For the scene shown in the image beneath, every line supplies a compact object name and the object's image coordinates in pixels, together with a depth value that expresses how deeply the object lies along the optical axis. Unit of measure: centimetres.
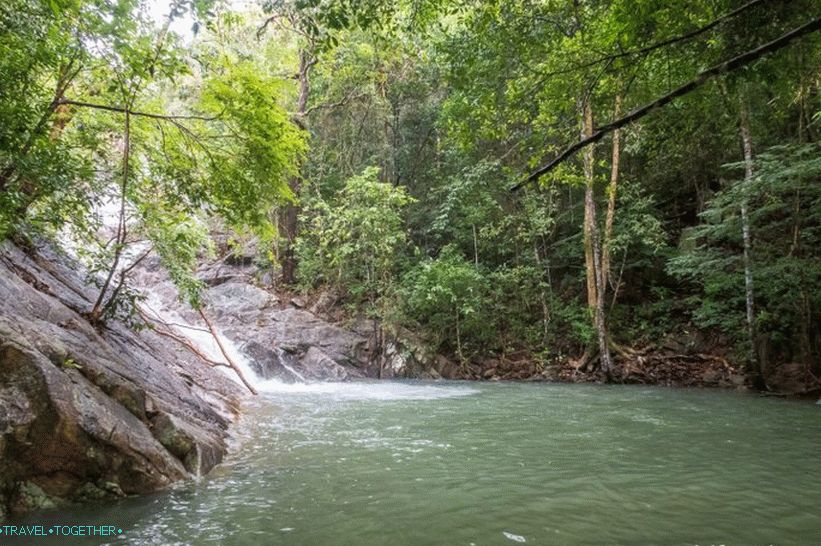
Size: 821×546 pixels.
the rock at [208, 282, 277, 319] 1742
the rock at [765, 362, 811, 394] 1115
